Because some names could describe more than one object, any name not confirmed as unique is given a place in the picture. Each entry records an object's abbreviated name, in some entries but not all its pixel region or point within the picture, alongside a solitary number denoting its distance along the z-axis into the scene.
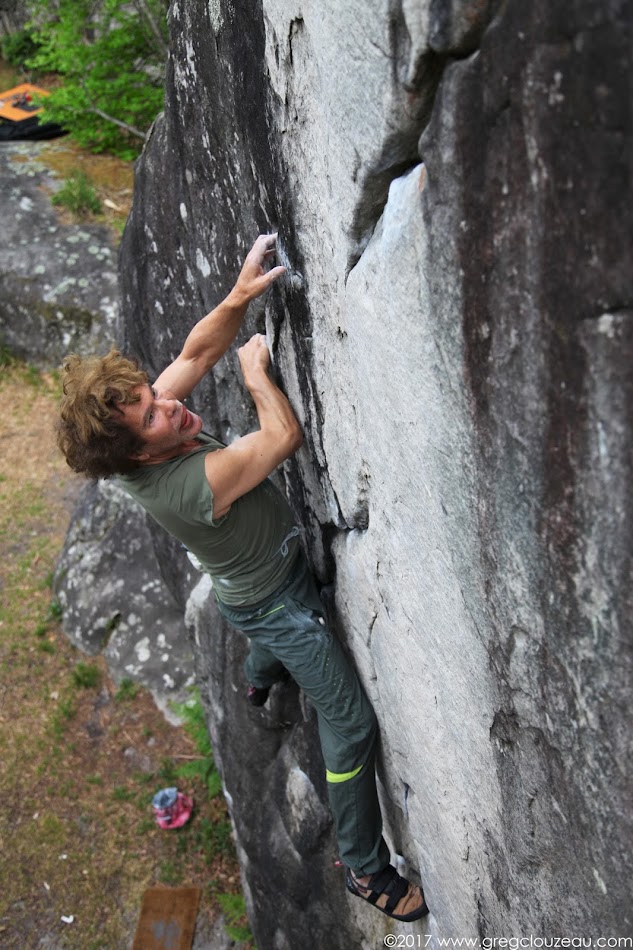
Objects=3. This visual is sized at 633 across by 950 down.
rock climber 3.42
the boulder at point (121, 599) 7.84
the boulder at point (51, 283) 11.27
